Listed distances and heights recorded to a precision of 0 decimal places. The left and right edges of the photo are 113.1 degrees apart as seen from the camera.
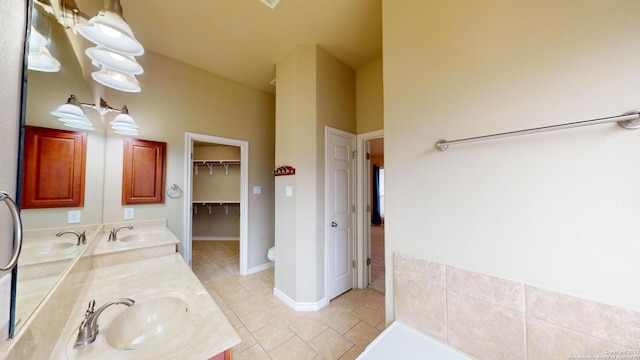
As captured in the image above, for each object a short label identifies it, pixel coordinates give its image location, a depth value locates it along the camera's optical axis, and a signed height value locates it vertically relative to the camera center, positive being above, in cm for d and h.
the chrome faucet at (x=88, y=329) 78 -54
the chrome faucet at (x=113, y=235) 191 -44
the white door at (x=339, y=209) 246 -27
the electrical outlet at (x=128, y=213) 230 -28
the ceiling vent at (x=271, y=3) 181 +160
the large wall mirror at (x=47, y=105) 65 +29
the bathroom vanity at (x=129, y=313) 73 -58
